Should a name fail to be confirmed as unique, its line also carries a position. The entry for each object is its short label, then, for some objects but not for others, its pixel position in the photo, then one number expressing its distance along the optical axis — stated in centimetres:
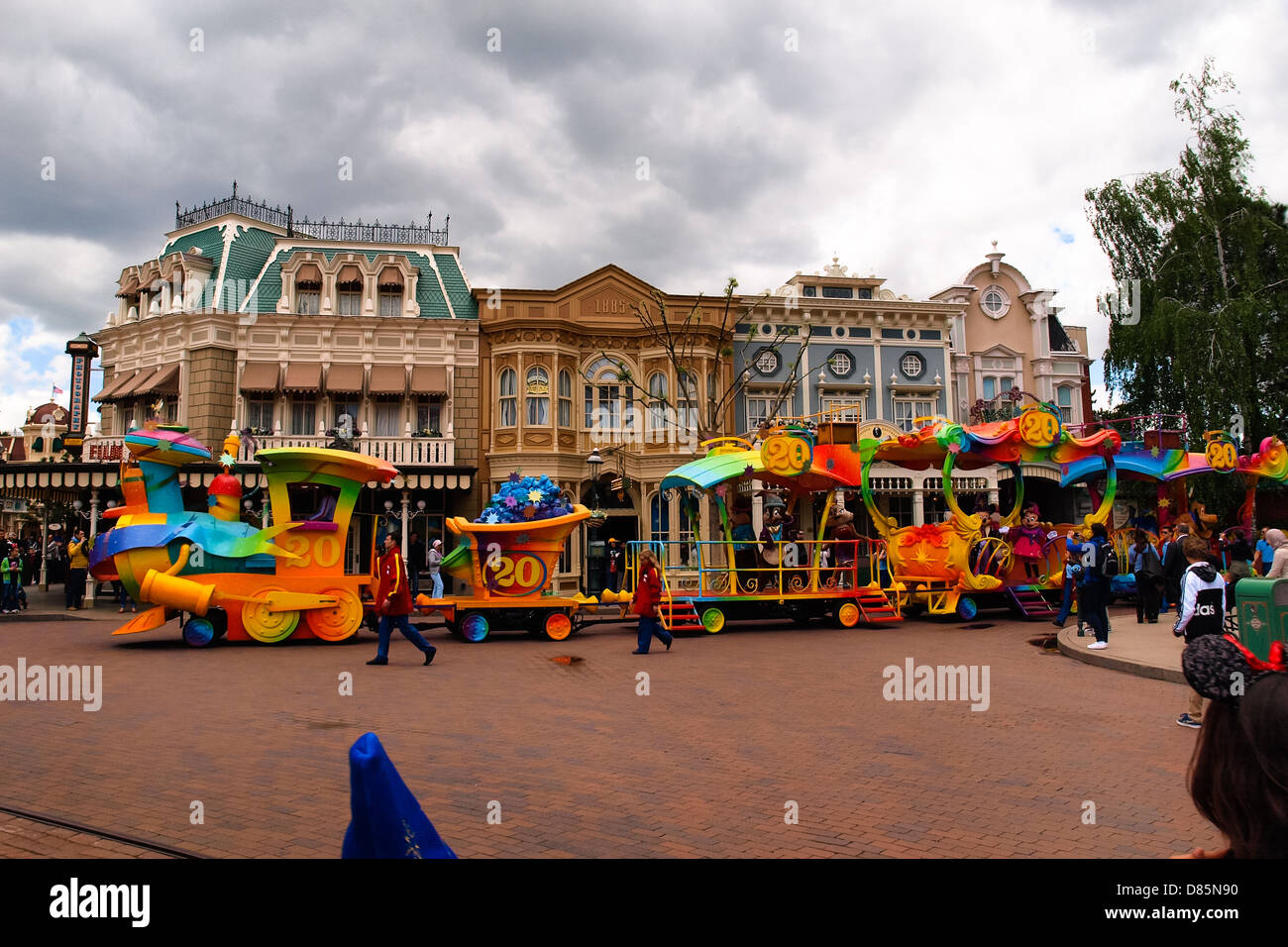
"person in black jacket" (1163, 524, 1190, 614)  1485
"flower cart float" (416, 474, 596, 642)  1541
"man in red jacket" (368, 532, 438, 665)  1175
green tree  2595
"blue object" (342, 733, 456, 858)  205
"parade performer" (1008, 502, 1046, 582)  1838
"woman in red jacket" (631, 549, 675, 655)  1311
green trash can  765
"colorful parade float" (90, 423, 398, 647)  1384
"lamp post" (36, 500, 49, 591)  2767
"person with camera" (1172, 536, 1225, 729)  793
